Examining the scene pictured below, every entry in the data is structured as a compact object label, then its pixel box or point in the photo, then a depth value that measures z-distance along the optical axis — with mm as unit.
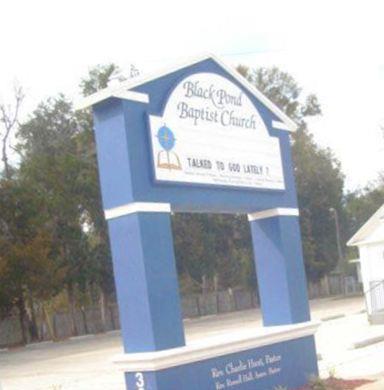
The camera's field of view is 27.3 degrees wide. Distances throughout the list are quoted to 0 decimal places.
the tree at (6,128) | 48656
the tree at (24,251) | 42062
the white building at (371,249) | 29609
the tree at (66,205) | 47031
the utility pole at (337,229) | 64375
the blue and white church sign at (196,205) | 10234
